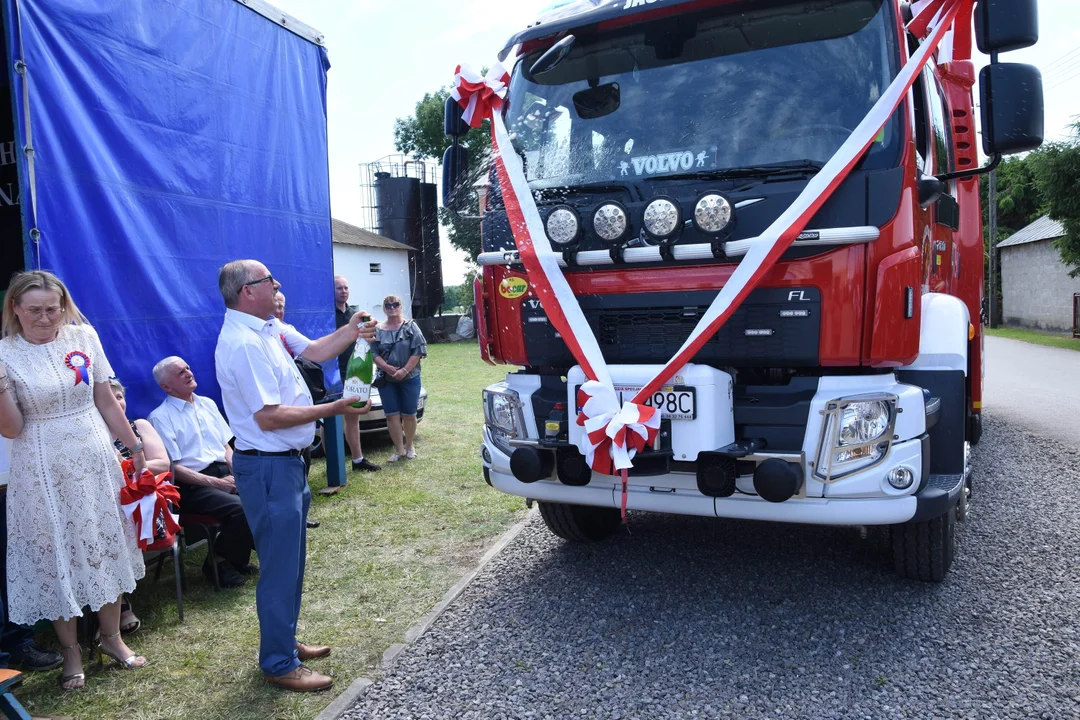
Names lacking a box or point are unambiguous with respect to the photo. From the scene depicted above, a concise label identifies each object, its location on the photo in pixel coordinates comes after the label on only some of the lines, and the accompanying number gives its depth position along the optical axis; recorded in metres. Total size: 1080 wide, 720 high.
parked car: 8.21
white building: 29.30
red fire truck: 3.17
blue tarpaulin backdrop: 3.93
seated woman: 3.89
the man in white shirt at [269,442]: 3.05
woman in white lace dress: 3.30
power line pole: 24.83
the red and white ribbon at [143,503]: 3.58
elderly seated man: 4.48
